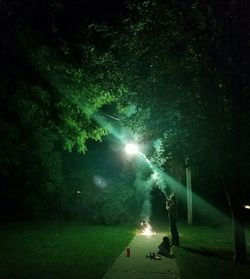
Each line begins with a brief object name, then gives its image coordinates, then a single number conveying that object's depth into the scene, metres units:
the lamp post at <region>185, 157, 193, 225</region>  11.75
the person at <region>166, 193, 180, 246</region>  7.49
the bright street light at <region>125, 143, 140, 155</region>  11.40
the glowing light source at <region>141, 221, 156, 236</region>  9.45
